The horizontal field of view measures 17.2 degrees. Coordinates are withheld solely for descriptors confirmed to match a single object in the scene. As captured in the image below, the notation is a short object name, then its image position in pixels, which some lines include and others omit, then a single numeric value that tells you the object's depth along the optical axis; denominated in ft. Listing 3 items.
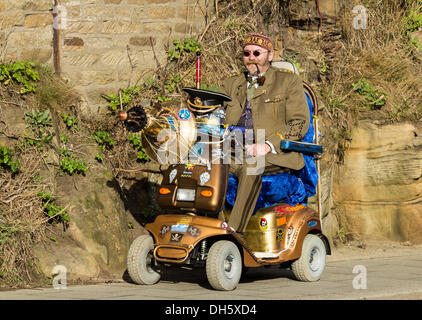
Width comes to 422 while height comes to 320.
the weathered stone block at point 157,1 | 55.46
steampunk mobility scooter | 38.25
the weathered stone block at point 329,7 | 66.56
